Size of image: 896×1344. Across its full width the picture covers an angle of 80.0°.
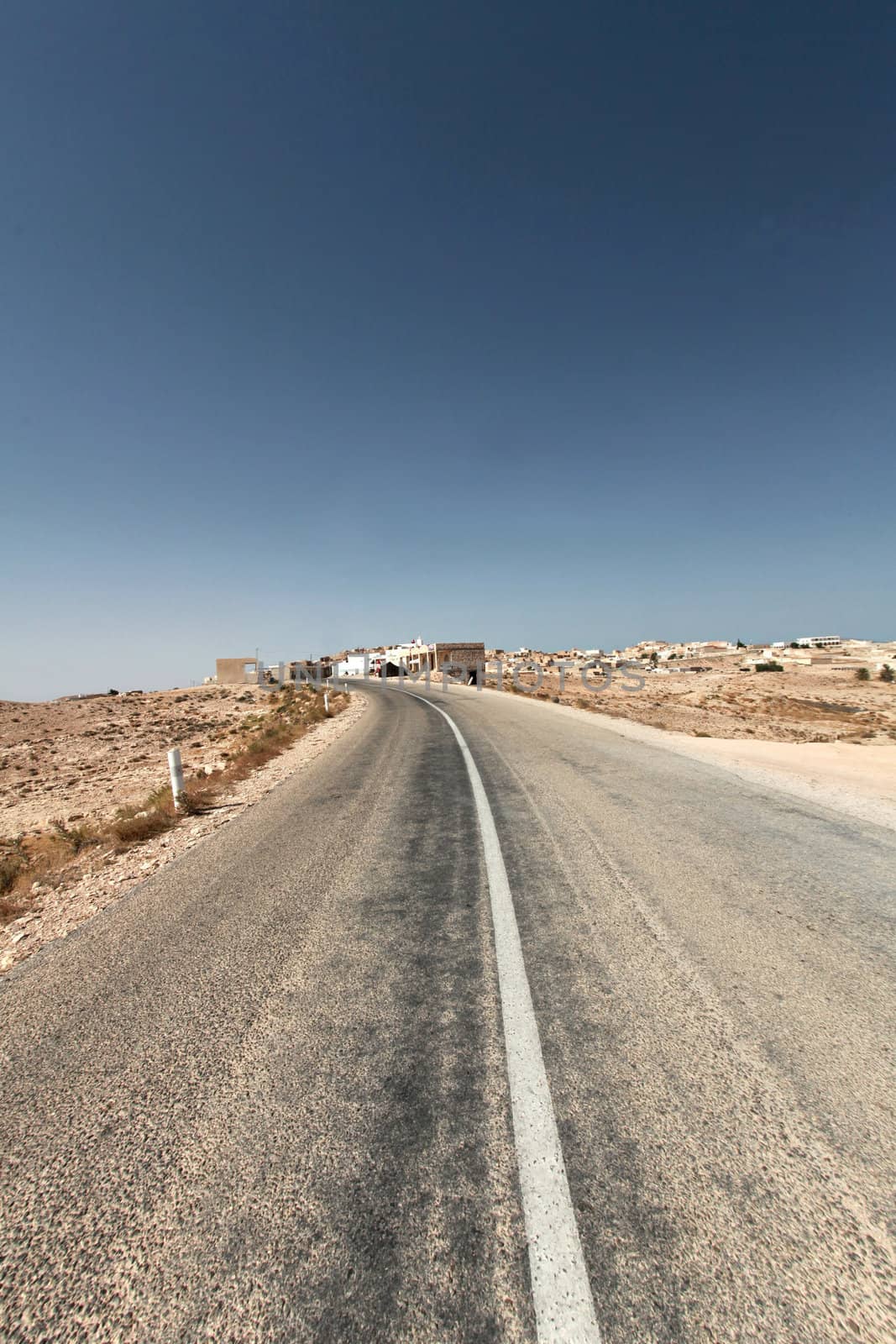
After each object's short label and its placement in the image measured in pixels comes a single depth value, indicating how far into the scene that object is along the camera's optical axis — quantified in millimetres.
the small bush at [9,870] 6086
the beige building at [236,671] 76925
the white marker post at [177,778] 8250
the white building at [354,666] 87062
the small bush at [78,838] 7184
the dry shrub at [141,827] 7121
